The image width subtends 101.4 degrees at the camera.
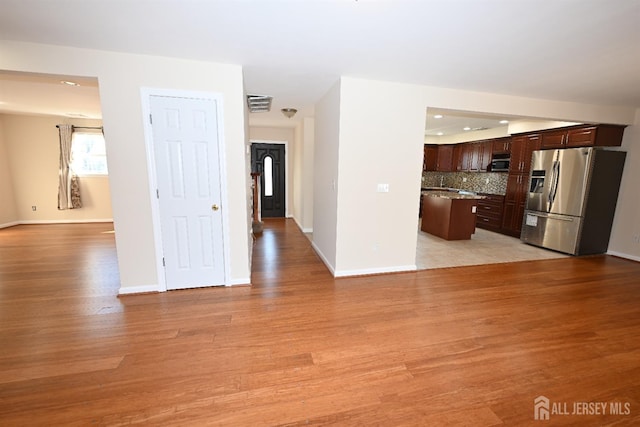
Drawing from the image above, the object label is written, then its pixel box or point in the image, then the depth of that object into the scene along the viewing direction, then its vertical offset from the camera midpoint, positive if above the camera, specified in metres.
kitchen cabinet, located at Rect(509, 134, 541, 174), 5.41 +0.61
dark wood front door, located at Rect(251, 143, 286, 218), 7.43 +0.01
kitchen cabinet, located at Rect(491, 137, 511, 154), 6.29 +0.81
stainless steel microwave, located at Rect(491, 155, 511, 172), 6.29 +0.38
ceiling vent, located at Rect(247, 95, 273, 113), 4.11 +1.21
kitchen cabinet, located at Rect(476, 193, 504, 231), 6.21 -0.82
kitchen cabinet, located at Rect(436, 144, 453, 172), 8.05 +0.61
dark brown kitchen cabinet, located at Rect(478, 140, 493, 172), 6.77 +0.60
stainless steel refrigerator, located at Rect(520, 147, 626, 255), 4.45 -0.29
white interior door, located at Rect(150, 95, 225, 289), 2.83 -0.17
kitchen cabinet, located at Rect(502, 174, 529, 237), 5.66 -0.53
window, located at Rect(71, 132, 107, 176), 6.50 +0.46
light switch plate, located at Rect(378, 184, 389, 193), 3.54 -0.15
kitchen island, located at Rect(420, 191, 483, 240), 5.50 -0.79
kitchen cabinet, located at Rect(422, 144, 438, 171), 8.41 +0.66
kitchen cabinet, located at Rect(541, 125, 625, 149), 4.46 +0.77
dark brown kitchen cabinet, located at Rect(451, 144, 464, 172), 7.70 +0.60
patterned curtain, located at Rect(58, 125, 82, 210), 6.29 -0.17
